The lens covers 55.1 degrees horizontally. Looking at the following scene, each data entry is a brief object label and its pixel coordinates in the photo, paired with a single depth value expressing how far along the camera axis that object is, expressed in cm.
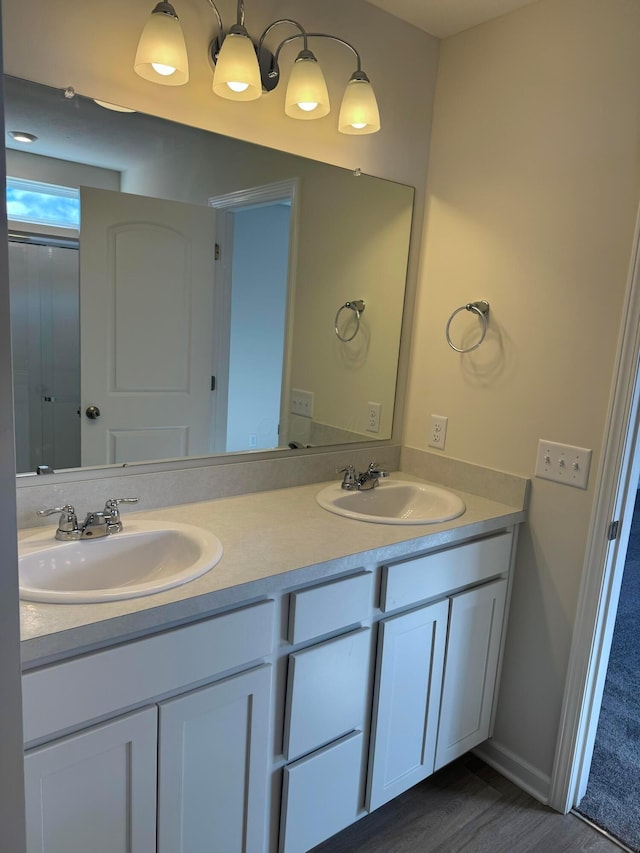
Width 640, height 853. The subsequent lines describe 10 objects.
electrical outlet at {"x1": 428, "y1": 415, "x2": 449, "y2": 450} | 219
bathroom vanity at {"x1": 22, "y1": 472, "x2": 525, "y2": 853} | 112
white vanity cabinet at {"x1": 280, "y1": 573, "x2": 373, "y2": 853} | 145
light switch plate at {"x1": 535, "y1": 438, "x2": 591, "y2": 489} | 180
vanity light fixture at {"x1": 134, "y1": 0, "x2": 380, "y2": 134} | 144
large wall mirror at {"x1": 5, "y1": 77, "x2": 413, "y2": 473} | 148
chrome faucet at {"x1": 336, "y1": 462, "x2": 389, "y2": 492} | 202
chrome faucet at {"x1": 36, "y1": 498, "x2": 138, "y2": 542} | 143
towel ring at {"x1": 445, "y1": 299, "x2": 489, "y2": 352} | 203
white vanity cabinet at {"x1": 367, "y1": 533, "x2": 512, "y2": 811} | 166
